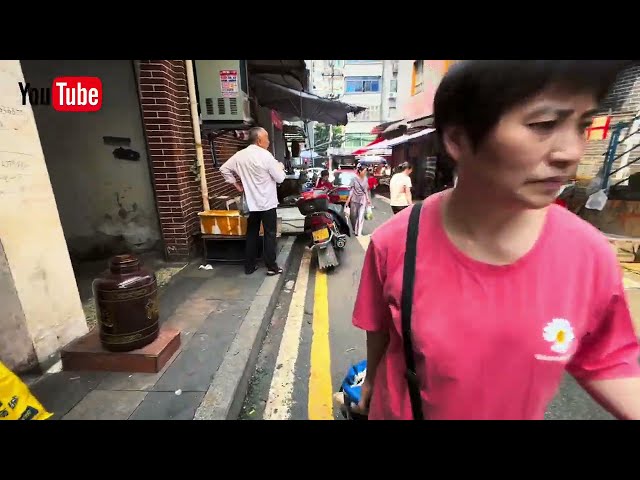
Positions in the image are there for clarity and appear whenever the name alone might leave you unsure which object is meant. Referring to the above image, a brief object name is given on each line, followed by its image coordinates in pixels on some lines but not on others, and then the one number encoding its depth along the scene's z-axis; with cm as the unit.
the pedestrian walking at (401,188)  752
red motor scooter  498
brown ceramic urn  232
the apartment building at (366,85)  3434
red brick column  435
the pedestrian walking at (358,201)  668
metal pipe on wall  484
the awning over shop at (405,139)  1182
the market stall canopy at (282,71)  713
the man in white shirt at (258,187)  419
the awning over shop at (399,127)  1345
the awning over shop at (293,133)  1697
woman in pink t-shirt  69
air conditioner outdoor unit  505
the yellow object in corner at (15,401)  160
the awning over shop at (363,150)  2252
